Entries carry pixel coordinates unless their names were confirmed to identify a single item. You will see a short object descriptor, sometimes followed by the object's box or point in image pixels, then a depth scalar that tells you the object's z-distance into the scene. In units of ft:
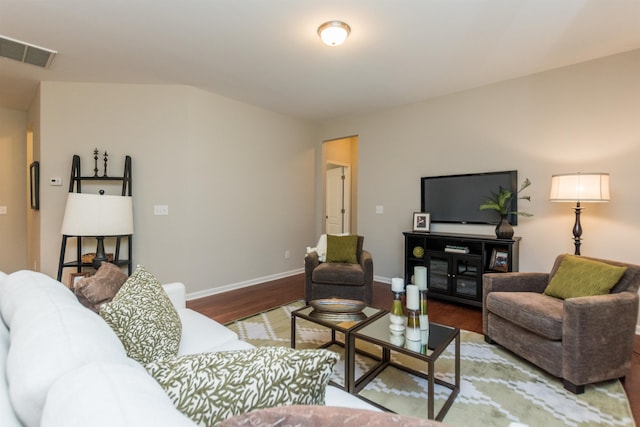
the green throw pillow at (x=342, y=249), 11.67
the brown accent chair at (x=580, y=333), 5.90
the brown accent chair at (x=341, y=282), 10.53
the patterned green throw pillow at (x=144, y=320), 3.62
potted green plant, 10.27
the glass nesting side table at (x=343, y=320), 5.72
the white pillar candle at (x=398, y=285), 5.79
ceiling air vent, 8.30
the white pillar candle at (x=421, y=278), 5.58
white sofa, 1.55
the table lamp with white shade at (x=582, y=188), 8.33
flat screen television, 11.07
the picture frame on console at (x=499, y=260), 10.24
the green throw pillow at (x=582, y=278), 6.64
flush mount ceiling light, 7.45
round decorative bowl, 6.84
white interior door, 20.51
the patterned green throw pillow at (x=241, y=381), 2.11
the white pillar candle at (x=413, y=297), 5.36
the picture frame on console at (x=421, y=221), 12.54
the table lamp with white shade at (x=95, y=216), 8.32
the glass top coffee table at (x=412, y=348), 4.97
